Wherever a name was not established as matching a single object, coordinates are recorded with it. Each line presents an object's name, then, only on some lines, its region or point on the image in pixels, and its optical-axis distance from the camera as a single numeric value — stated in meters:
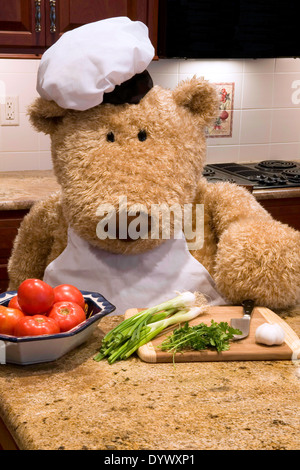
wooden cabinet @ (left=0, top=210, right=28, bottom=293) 2.48
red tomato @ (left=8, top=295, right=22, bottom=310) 1.24
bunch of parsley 1.20
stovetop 2.81
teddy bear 1.41
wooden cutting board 1.20
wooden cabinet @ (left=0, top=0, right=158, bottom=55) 2.52
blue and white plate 1.13
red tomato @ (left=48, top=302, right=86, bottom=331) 1.19
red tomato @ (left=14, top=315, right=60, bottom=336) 1.14
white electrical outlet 2.92
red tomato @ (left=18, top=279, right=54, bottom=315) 1.19
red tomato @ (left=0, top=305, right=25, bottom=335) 1.16
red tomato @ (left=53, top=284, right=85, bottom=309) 1.27
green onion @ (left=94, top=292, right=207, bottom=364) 1.21
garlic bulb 1.22
